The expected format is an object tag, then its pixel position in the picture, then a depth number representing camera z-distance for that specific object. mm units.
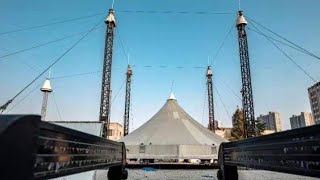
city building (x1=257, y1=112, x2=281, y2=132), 190125
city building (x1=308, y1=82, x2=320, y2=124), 135700
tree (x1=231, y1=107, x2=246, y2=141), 63169
